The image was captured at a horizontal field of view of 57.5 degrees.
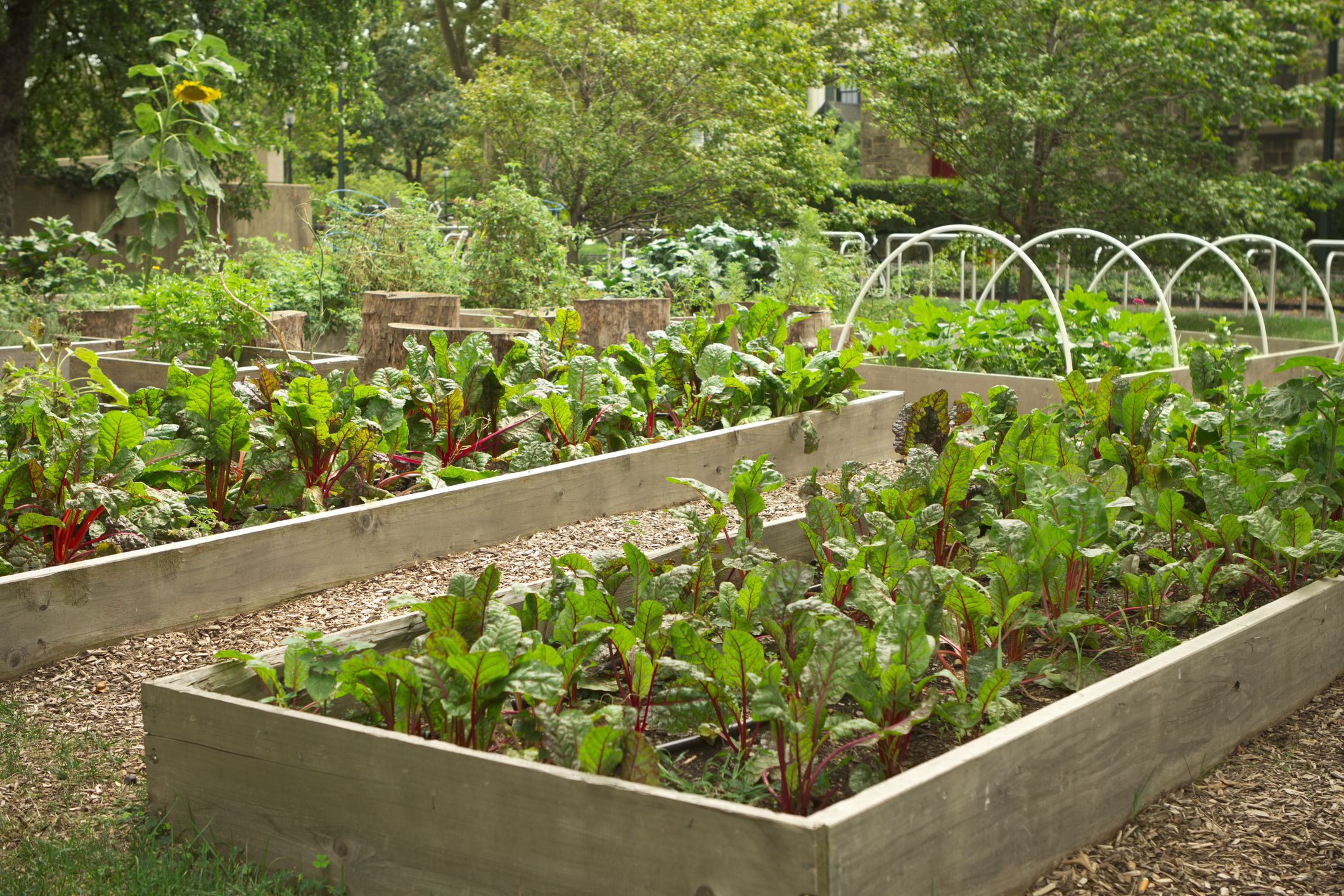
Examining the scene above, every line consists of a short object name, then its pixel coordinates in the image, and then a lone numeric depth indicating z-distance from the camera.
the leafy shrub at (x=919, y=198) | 15.64
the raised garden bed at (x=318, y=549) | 3.19
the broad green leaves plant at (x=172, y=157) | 7.66
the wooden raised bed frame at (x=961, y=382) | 6.70
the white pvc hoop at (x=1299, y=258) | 7.98
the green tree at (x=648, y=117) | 13.77
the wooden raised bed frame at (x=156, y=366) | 6.29
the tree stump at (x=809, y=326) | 7.93
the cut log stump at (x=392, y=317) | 6.43
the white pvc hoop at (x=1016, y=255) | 6.04
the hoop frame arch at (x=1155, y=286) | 6.70
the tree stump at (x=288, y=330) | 7.11
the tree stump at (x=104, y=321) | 7.85
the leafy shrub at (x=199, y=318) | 6.28
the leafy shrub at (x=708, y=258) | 9.56
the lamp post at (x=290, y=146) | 27.83
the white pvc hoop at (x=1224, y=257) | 7.38
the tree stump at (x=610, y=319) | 7.31
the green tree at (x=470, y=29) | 25.58
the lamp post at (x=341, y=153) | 29.19
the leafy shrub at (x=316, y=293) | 8.41
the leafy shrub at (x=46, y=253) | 9.54
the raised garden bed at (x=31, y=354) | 6.96
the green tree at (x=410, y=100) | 38.19
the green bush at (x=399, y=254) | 8.42
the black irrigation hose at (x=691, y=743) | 2.40
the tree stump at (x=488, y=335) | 6.01
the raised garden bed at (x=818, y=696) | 1.89
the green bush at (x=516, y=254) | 8.56
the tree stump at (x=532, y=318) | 7.10
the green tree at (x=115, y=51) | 14.46
